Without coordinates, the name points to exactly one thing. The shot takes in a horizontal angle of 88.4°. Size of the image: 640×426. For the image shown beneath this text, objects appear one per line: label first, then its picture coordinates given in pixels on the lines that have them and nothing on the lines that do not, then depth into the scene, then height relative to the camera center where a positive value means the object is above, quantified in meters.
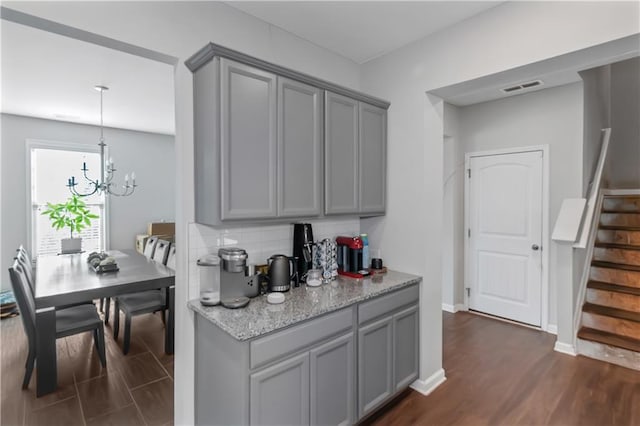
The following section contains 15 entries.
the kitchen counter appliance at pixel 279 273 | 2.14 -0.42
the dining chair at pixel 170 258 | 3.75 -0.57
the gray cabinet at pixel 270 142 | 1.81 +0.43
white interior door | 3.86 -0.33
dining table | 2.57 -0.65
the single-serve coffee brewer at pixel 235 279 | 1.88 -0.42
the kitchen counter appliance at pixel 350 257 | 2.63 -0.38
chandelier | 4.34 +0.36
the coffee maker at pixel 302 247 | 2.42 -0.28
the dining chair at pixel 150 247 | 4.44 -0.52
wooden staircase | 3.08 -0.84
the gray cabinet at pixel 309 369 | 1.62 -0.91
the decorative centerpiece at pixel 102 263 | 3.20 -0.54
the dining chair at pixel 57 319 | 2.51 -0.98
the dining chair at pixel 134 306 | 3.21 -0.98
